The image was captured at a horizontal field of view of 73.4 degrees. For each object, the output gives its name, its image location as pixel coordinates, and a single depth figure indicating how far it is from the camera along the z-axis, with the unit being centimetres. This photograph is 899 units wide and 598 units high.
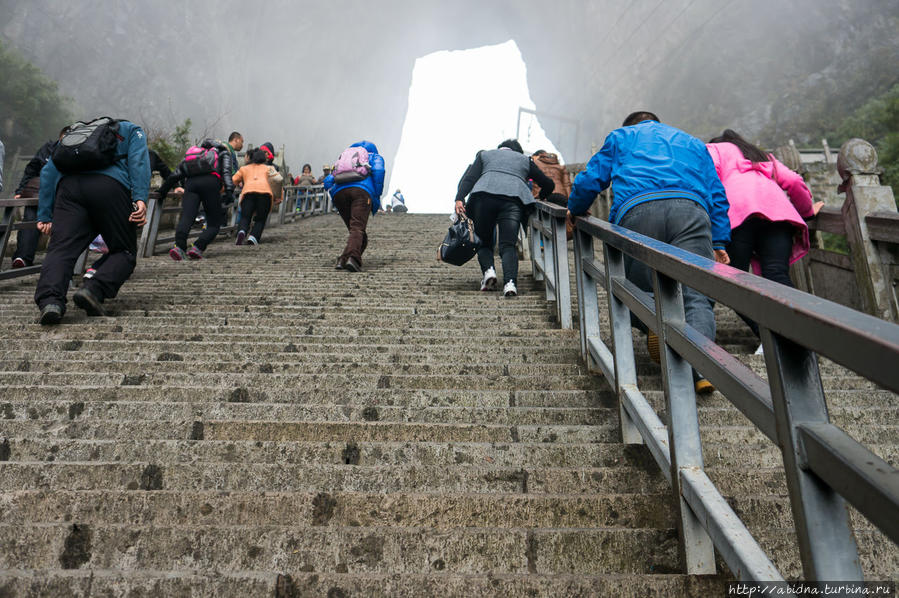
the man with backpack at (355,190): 664
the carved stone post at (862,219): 422
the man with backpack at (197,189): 726
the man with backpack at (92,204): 390
